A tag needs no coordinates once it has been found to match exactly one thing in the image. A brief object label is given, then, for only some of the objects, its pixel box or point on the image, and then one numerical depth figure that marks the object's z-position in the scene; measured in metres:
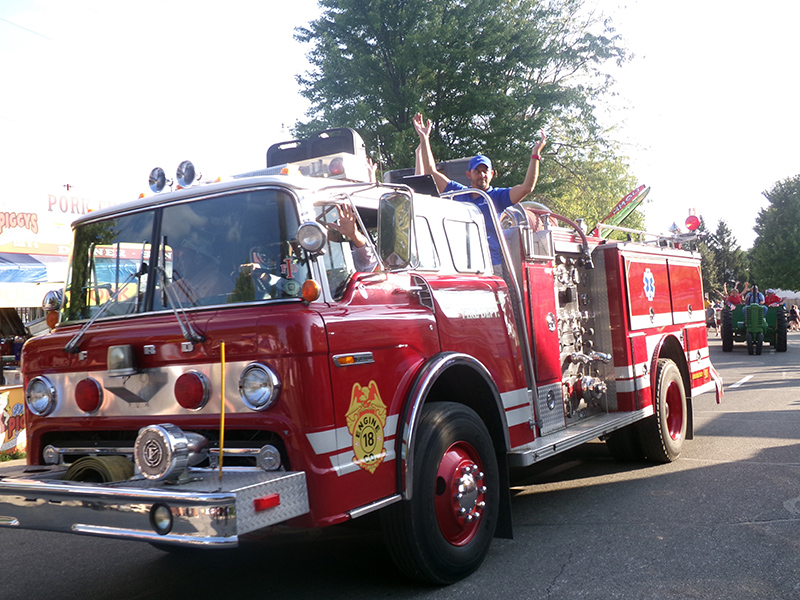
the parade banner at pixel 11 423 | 9.40
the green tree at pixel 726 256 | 87.75
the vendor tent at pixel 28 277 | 12.51
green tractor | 22.11
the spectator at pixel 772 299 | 23.06
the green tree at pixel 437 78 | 19.30
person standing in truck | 5.95
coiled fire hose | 3.78
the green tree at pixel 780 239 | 63.59
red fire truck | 3.44
